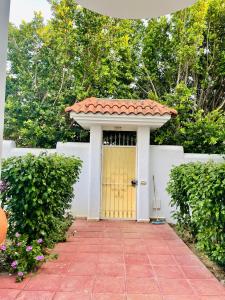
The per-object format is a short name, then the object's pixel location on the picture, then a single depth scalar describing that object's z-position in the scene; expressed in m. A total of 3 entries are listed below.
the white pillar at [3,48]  0.97
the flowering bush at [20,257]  4.15
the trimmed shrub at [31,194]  4.77
